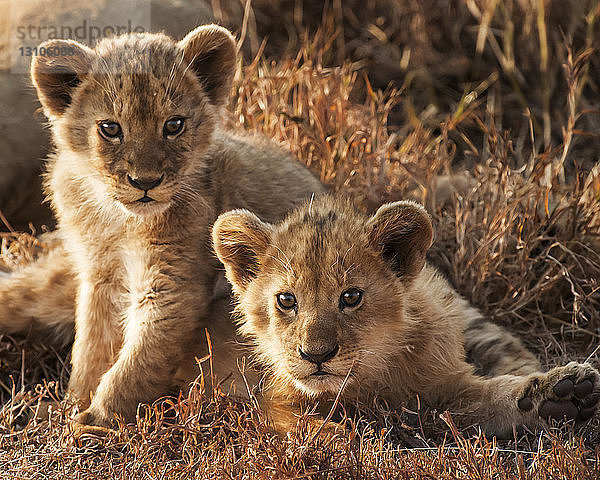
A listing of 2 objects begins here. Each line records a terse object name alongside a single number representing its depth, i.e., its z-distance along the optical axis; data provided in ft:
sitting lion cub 27.27
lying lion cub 24.91
